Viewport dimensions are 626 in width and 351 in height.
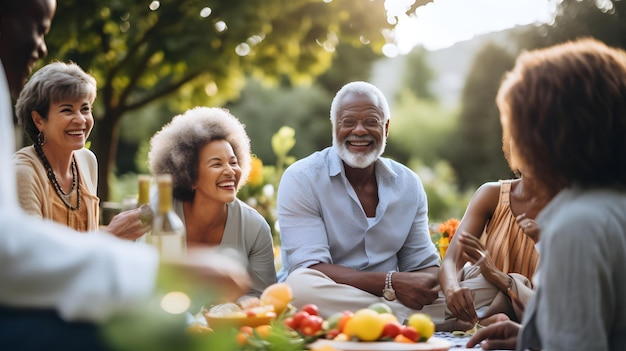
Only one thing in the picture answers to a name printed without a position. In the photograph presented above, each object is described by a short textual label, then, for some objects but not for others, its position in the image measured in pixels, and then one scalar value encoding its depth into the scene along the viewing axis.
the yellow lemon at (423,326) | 3.39
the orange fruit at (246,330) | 3.03
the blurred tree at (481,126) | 24.42
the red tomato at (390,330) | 3.31
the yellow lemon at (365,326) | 3.23
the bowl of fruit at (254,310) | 3.38
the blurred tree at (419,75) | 43.50
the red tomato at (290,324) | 3.35
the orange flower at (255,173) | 8.34
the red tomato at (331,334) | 3.32
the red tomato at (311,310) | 3.54
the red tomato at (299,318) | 3.33
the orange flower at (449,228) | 5.77
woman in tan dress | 4.34
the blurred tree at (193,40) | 10.34
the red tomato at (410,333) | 3.34
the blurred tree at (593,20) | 13.66
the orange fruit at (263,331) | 2.90
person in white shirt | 1.61
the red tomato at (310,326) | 3.27
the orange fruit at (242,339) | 2.84
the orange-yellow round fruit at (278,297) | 3.71
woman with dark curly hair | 2.29
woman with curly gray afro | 4.80
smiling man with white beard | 5.16
